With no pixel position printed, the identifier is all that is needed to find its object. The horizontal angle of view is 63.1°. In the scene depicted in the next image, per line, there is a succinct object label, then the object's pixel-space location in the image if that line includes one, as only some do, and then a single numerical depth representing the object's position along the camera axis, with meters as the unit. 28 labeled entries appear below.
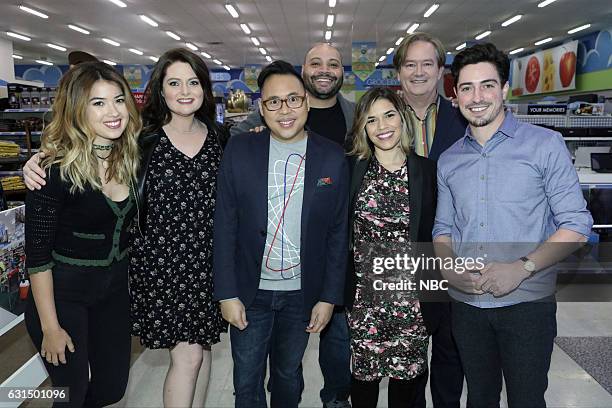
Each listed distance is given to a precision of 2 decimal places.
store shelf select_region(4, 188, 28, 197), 4.71
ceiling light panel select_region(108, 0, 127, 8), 11.23
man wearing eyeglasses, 1.98
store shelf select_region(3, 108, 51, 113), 6.33
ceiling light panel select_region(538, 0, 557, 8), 11.54
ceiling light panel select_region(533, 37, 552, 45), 16.81
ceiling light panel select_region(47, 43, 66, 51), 17.02
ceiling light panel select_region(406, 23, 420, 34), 14.36
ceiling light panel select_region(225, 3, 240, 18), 11.74
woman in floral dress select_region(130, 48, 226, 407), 2.08
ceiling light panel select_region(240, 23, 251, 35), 14.06
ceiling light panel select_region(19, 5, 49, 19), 11.73
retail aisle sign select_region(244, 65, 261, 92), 16.42
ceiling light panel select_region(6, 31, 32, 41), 14.79
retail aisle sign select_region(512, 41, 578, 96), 16.17
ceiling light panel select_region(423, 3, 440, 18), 12.04
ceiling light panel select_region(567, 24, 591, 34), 14.40
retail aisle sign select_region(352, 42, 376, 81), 13.73
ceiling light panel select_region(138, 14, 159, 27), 12.97
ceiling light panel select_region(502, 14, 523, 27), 13.27
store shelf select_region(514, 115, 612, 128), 6.00
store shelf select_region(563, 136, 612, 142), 5.55
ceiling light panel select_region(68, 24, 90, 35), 13.96
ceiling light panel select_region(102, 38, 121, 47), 16.15
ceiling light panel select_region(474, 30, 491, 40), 15.38
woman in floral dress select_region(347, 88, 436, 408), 2.04
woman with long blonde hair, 1.86
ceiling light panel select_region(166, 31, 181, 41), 15.14
